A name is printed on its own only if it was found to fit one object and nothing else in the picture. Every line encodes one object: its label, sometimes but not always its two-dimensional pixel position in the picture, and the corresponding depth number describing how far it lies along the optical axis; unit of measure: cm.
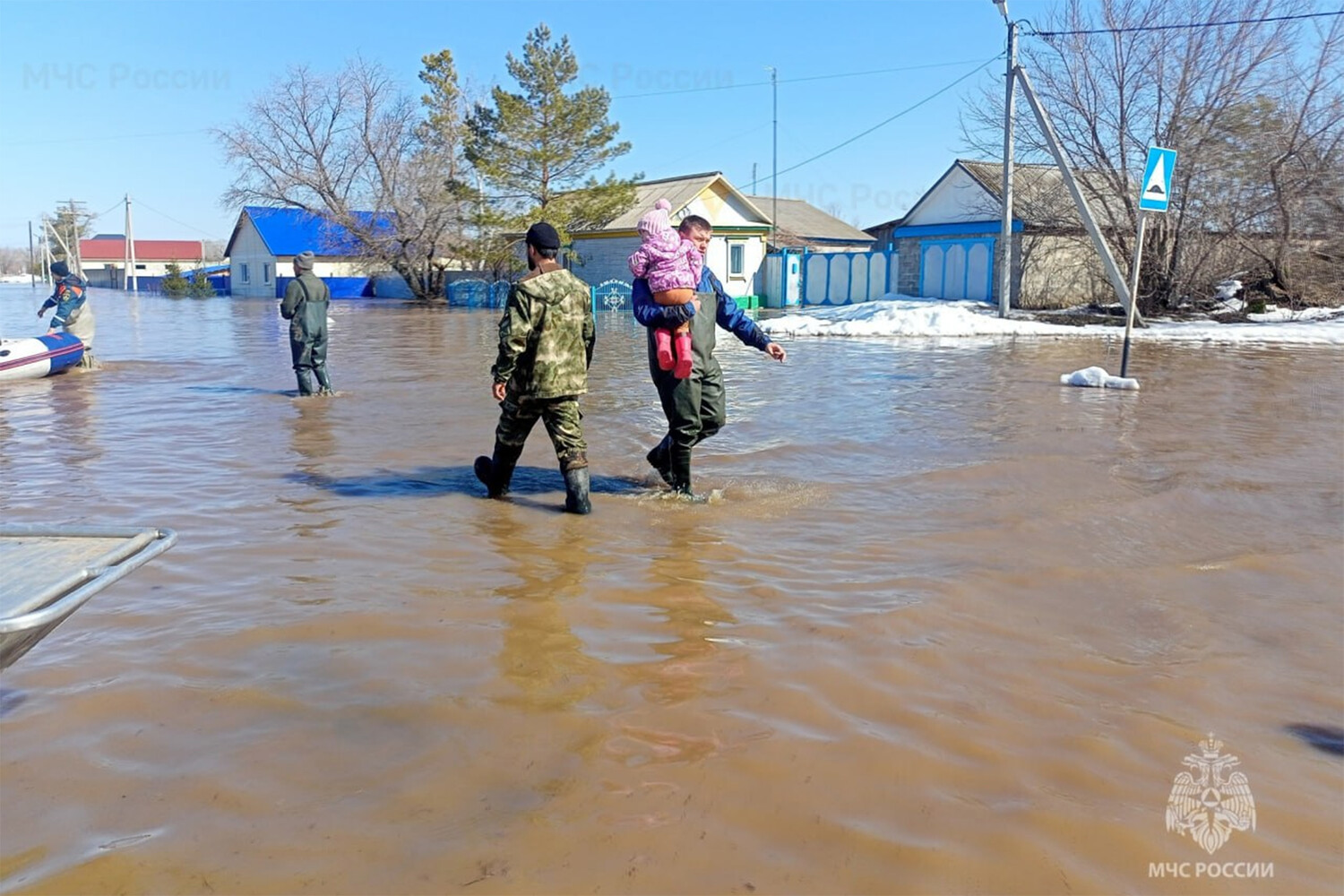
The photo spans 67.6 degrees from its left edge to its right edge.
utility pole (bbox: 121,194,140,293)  6560
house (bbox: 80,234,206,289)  9862
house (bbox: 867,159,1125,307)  2778
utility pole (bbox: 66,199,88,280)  7407
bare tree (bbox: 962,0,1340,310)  2377
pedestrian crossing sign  1125
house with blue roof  5228
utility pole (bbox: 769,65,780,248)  4070
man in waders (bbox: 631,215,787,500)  607
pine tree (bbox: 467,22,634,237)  3641
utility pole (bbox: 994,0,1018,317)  2145
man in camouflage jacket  582
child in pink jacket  593
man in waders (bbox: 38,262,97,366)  1432
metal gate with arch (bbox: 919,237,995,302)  2895
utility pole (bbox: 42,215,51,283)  8575
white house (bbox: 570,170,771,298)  3424
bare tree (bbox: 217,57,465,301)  4228
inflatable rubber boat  1327
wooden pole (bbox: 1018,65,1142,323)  1800
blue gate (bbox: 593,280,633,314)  3322
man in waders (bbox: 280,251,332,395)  1134
